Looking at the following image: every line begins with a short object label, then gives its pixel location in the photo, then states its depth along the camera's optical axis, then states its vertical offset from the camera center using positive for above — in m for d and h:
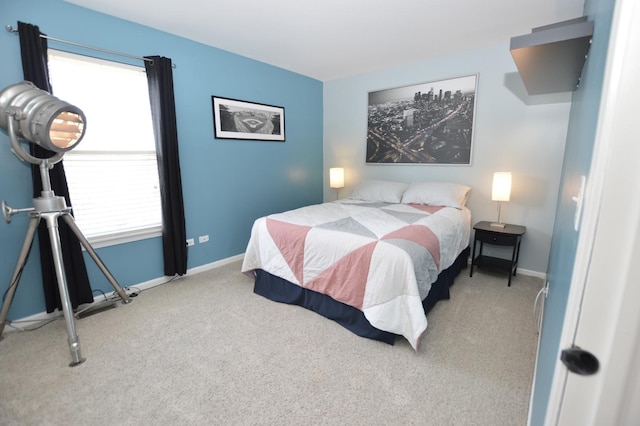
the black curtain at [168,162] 2.66 +0.05
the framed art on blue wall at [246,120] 3.26 +0.59
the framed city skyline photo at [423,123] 3.32 +0.58
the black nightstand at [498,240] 2.81 -0.73
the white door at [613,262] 0.39 -0.14
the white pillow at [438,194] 3.20 -0.30
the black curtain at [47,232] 2.01 -0.50
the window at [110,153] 2.35 +0.12
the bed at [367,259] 1.89 -0.71
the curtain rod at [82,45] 1.98 +0.97
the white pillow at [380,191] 3.59 -0.30
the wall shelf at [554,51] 1.10 +0.55
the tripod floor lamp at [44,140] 1.76 +0.17
